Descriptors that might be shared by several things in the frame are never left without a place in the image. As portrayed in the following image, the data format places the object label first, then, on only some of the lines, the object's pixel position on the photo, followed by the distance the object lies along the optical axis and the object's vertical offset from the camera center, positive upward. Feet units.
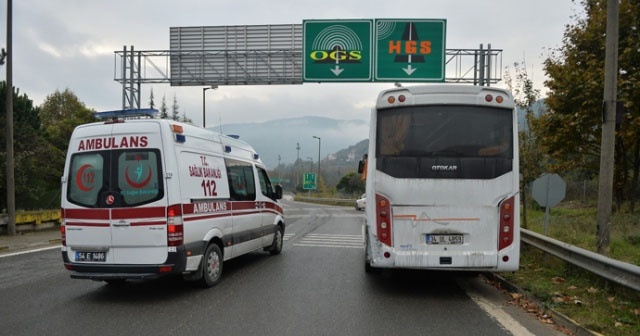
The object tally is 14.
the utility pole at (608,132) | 25.44 +1.61
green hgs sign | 55.62 +12.96
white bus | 21.83 -1.02
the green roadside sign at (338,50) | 56.24 +12.94
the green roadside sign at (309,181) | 192.08 -9.47
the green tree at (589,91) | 50.55 +7.72
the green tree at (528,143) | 43.26 +1.59
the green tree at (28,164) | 68.49 -1.53
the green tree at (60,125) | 89.10 +8.12
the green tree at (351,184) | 224.72 -13.20
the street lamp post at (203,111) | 121.48 +11.64
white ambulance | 21.31 -2.13
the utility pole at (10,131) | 49.35 +2.39
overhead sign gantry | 55.83 +12.85
